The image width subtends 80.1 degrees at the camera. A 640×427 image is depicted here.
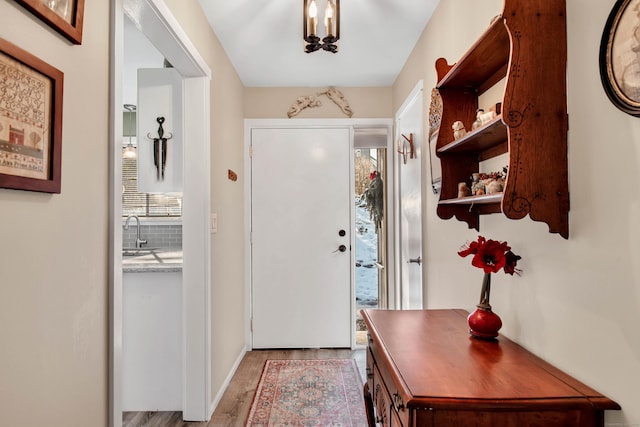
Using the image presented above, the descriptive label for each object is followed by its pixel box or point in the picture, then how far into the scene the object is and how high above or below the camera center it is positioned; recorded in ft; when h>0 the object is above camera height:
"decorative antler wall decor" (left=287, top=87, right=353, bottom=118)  11.39 +3.52
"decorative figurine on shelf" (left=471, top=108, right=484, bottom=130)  4.41 +1.13
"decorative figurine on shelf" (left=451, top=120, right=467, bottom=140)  4.91 +1.17
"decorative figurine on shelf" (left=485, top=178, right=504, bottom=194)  4.05 +0.36
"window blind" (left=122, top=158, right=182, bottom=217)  12.45 +0.50
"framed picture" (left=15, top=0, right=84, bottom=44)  2.84 +1.64
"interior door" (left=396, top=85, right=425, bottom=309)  8.50 +0.42
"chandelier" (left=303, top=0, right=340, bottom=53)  5.64 +2.97
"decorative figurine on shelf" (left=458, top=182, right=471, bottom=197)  5.00 +0.39
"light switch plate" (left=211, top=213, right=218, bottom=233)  7.75 -0.05
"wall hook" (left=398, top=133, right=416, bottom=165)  8.99 +1.81
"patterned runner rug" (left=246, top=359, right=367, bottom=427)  7.30 -3.83
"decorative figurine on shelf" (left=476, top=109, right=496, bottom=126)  4.02 +1.12
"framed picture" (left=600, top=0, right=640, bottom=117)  2.66 +1.20
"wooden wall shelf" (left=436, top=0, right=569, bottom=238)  3.39 +0.96
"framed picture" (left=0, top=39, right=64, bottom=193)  2.56 +0.72
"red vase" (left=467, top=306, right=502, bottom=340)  4.35 -1.20
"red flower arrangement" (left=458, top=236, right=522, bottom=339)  4.09 -0.53
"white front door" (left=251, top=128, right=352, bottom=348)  11.28 -0.64
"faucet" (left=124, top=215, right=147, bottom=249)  11.11 -0.32
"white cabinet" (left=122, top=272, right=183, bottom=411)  7.52 -2.00
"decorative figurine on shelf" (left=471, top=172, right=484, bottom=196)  4.54 +0.40
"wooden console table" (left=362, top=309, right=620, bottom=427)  2.99 -1.42
